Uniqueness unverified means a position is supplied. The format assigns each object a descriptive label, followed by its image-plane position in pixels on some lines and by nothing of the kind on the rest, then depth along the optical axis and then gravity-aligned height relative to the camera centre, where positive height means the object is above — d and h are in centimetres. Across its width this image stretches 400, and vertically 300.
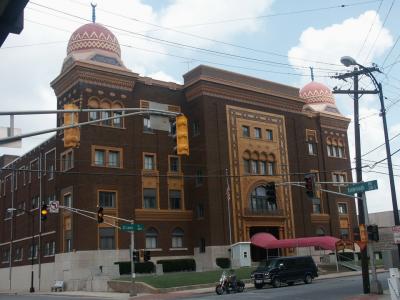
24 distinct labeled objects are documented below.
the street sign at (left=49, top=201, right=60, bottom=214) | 3991 +422
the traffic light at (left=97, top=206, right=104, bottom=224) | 3569 +306
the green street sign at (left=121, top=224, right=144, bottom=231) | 3690 +226
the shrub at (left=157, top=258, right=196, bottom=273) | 5259 -67
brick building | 5125 +905
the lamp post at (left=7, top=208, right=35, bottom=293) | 5985 +393
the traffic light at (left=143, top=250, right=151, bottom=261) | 3797 +31
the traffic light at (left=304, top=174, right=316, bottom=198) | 2968 +362
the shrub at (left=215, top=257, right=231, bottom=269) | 5325 -62
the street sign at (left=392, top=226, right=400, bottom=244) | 2488 +61
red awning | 5172 +91
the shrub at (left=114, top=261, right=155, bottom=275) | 4931 -66
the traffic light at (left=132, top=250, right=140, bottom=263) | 3728 +27
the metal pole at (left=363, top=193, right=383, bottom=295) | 2633 -116
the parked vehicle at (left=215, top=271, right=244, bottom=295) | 3328 -183
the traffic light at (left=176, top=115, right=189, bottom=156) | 1609 +367
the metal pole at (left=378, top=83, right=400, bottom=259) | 2716 +320
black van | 3726 -130
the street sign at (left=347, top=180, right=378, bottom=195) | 2617 +303
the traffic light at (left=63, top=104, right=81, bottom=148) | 1551 +371
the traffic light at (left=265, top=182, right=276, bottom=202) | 3076 +348
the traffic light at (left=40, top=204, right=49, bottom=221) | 3403 +327
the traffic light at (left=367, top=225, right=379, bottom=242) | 2602 +77
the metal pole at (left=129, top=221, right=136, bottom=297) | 3630 -167
